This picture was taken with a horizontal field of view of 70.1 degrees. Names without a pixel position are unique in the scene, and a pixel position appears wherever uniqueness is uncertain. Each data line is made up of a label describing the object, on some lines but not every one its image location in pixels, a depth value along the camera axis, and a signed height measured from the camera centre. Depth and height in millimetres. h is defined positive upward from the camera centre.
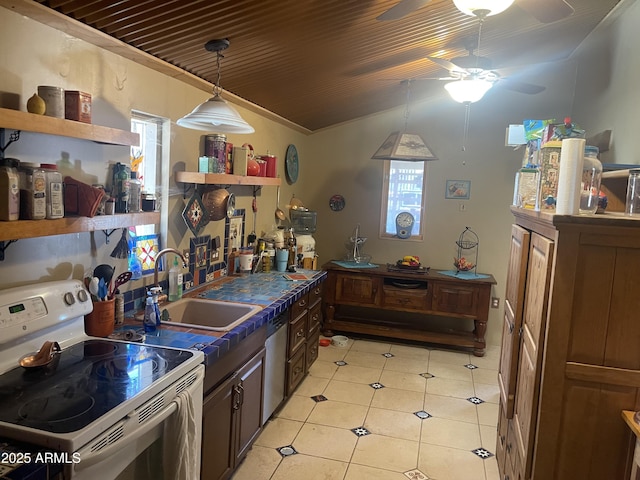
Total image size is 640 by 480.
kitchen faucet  2327 -345
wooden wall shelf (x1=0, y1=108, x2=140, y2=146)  1382 +198
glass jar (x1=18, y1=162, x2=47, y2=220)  1500 -29
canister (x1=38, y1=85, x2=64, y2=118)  1590 +299
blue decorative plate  4598 +342
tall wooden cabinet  1583 -494
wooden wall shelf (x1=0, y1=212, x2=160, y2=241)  1423 -141
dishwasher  2779 -1067
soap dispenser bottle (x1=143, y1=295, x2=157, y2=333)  2104 -591
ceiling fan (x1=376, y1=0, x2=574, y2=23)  1879 +855
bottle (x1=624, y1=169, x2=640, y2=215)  1898 +89
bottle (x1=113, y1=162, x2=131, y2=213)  2035 +8
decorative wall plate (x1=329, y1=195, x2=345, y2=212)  5227 -38
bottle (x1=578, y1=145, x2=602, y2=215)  1762 +105
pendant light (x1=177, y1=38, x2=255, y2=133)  2199 +379
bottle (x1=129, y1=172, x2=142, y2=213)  2082 -33
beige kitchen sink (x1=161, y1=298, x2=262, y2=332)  2631 -690
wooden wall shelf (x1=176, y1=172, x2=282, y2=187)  2629 +90
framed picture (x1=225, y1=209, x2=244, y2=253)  3445 -289
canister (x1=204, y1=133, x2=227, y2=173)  2943 +288
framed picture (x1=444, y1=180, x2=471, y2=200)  4859 +175
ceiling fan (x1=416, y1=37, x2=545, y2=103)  2775 +834
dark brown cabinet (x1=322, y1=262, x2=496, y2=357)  4520 -996
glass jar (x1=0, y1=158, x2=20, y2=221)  1420 -27
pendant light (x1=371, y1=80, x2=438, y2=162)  4109 +487
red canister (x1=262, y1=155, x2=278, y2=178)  3643 +254
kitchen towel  1530 -860
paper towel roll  1593 +121
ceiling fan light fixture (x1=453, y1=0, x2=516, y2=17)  1705 +761
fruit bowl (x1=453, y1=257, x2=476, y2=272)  4797 -618
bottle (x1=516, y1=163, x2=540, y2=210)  2197 +118
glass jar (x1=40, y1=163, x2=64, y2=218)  1567 -26
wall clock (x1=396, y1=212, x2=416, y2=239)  5012 -225
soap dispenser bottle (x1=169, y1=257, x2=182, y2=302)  2607 -534
